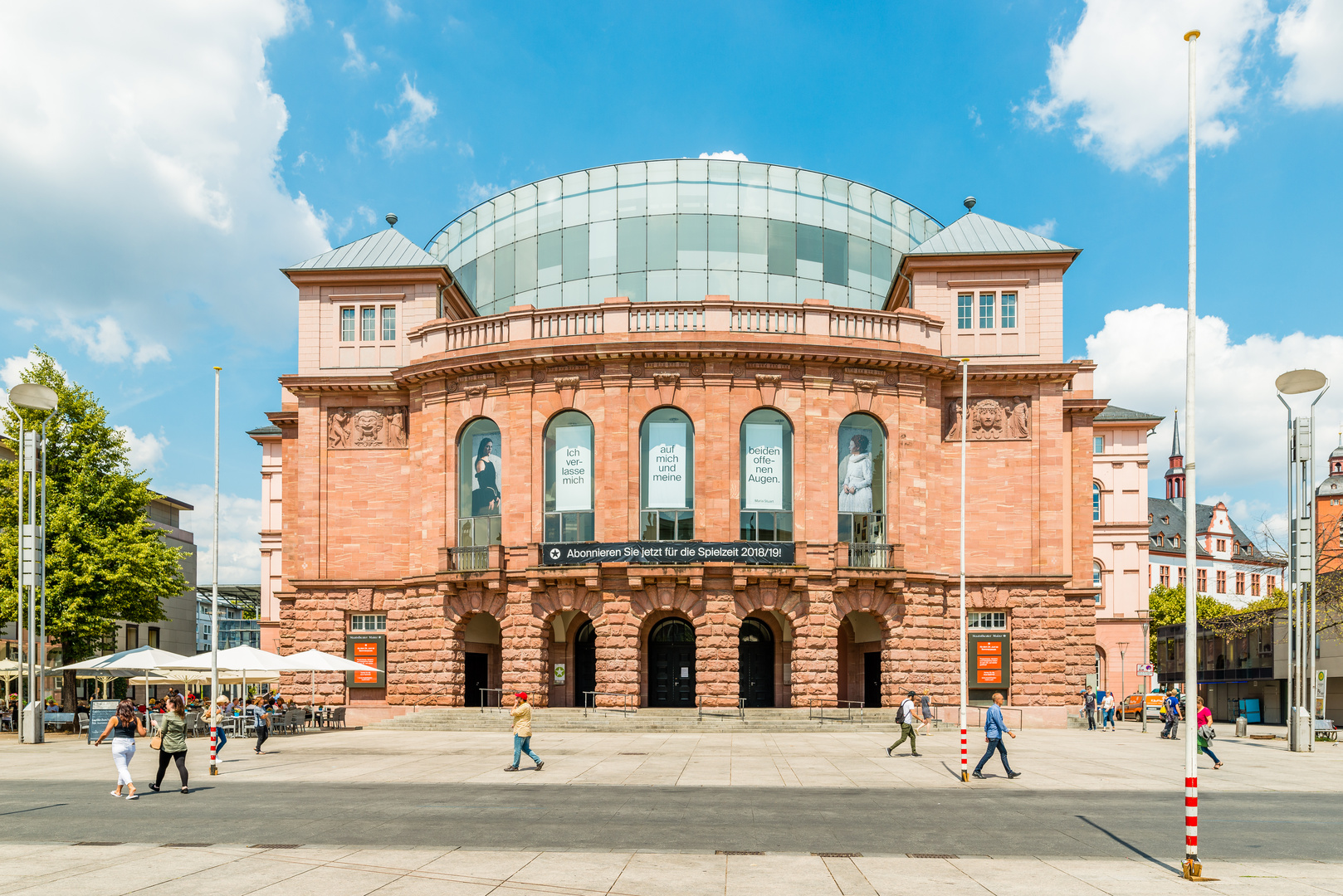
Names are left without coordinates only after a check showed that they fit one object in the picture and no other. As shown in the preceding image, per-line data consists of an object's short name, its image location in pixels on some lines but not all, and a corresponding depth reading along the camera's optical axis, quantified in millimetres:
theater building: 43438
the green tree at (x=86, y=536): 45625
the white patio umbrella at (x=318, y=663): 39312
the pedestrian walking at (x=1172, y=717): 42094
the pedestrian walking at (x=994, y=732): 23938
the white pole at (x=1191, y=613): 13461
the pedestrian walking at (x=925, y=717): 39469
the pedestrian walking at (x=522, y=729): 25562
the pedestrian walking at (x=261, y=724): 31562
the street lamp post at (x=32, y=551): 37719
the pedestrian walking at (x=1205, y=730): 28719
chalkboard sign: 36062
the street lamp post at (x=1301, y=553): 36031
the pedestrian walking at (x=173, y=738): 21281
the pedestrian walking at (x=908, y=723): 29484
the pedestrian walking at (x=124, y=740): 20500
